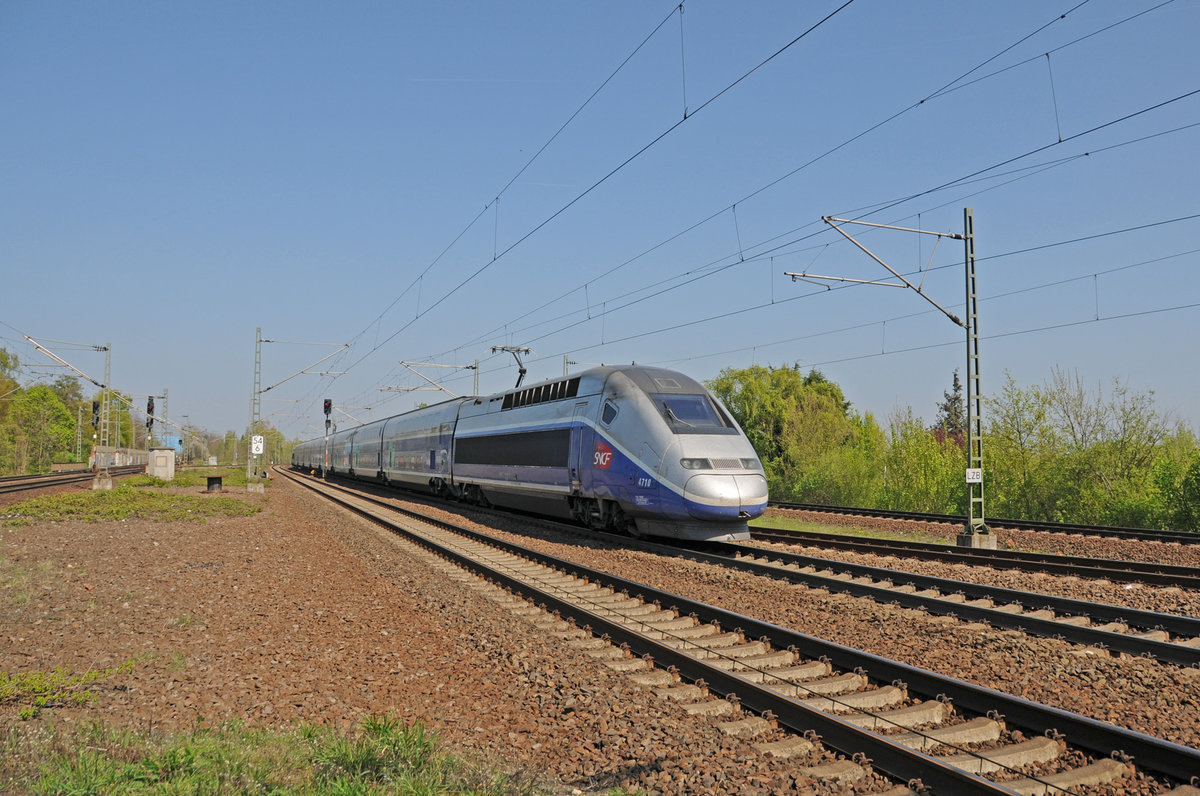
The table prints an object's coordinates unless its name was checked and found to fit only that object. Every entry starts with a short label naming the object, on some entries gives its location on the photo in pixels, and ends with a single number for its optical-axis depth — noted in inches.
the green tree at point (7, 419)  2341.3
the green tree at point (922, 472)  1119.6
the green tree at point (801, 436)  1380.4
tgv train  558.9
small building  1667.1
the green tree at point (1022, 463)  997.2
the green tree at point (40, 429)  2610.7
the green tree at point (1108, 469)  912.9
